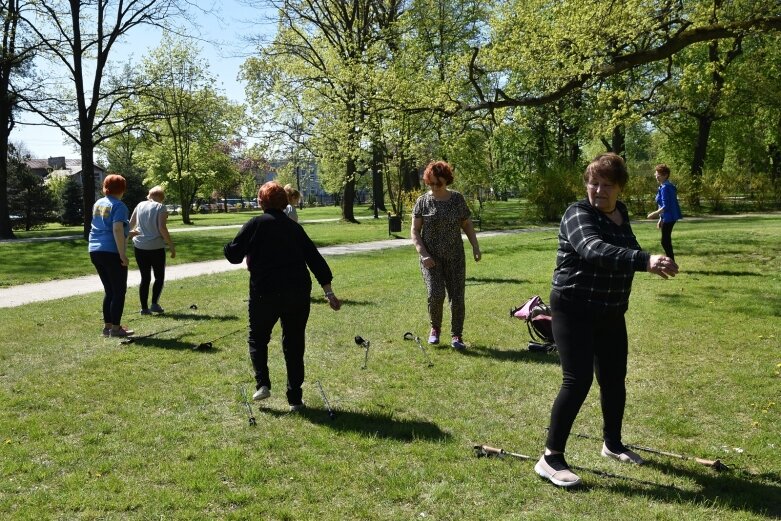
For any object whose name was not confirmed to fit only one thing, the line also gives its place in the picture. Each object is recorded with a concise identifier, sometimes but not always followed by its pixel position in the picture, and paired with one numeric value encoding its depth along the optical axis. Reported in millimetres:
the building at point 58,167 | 77688
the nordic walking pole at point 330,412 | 4932
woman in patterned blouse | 6914
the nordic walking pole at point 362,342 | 7117
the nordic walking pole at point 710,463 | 3863
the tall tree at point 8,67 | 25203
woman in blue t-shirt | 7797
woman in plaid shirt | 3629
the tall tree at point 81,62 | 23984
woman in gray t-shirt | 9203
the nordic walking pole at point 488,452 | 4129
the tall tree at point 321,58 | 30312
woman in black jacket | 4996
